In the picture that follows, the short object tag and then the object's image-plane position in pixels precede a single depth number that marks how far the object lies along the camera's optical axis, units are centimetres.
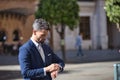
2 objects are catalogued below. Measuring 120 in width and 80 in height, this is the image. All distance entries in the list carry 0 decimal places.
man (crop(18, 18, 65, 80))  520
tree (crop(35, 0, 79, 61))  2759
